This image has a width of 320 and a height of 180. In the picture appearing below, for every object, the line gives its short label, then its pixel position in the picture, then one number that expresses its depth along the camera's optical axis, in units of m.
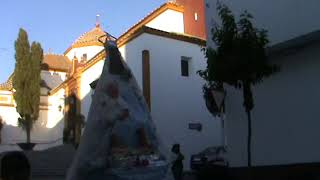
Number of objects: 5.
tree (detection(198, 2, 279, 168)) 6.09
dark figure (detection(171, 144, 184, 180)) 8.42
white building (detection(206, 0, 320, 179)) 6.72
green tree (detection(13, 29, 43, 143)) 22.32
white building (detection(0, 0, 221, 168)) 15.09
